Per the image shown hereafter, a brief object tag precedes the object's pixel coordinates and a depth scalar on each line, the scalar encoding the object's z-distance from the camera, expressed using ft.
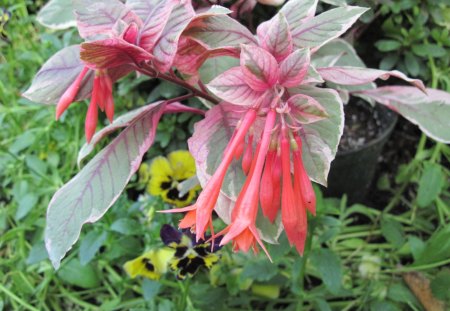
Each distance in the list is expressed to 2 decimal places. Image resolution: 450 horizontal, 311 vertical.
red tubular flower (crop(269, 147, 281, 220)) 0.87
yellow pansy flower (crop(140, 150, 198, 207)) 1.29
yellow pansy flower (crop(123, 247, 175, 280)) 1.22
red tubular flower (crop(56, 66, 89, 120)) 0.95
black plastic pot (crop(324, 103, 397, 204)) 1.47
